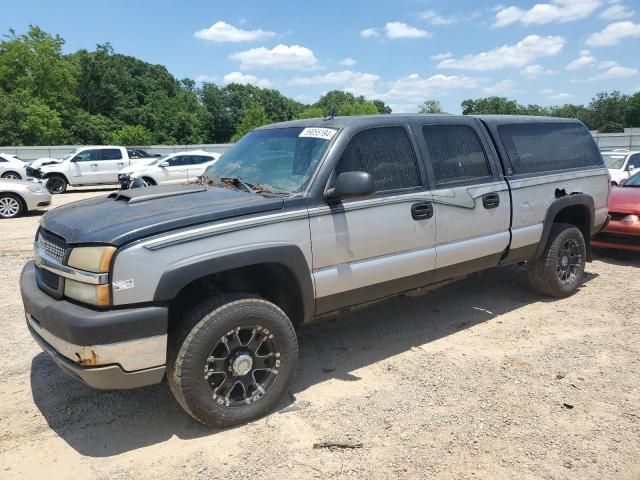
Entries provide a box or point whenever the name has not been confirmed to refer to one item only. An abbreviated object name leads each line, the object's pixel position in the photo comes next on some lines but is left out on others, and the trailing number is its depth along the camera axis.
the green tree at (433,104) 103.34
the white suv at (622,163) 13.65
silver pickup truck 2.91
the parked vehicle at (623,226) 7.07
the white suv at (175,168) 18.16
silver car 12.34
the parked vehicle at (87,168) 19.19
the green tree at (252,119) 67.06
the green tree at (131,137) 54.94
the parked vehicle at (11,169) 18.50
